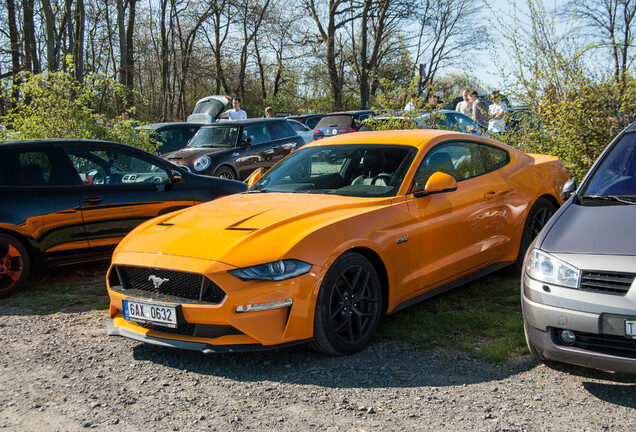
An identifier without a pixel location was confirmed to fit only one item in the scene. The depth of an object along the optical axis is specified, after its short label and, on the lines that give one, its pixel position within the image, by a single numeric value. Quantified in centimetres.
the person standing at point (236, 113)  1777
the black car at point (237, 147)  1366
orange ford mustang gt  394
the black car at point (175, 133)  1707
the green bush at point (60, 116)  944
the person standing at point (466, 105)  1529
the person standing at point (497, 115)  957
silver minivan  335
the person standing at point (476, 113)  1361
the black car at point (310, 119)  2717
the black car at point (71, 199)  608
